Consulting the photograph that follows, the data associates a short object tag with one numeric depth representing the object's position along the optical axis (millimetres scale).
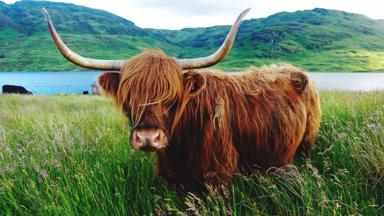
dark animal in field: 35594
